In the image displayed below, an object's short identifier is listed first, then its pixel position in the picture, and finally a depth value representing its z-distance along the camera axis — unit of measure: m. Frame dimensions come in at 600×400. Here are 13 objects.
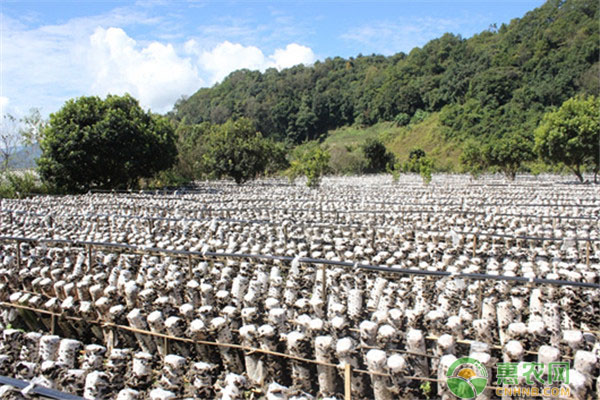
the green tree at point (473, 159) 39.42
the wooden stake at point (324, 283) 5.75
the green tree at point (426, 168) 28.16
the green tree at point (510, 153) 35.69
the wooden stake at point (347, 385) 3.41
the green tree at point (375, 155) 54.31
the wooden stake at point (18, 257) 7.89
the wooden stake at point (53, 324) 5.56
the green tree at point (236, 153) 33.59
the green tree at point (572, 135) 26.45
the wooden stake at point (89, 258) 7.48
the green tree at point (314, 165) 26.19
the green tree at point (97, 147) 23.78
